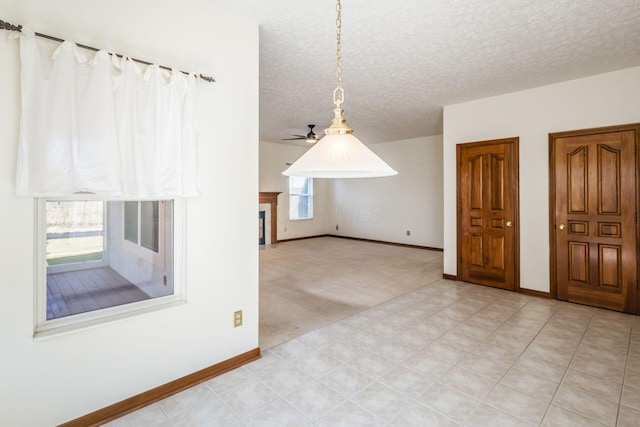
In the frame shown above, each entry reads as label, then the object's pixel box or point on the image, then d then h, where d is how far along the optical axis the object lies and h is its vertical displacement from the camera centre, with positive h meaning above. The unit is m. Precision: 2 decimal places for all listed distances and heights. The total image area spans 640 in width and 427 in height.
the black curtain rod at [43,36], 1.48 +0.92
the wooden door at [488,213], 4.29 +0.04
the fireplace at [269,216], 7.96 +0.01
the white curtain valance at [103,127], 1.57 +0.51
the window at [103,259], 1.75 -0.27
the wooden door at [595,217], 3.47 -0.02
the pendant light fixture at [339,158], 1.47 +0.27
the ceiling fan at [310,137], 5.78 +1.66
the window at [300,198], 9.05 +0.54
